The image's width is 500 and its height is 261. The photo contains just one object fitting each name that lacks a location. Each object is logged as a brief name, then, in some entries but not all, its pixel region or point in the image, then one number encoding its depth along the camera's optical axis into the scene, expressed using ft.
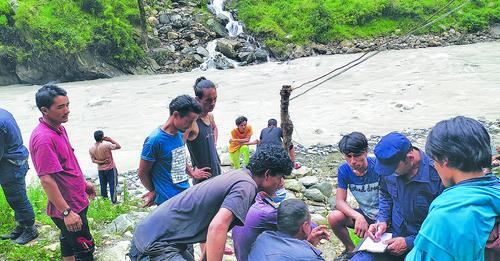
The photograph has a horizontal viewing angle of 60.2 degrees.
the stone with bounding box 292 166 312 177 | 23.94
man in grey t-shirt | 8.50
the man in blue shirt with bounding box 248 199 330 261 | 8.87
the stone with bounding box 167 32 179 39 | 77.46
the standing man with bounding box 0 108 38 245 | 14.43
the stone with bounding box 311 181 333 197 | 20.76
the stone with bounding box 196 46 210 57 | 73.56
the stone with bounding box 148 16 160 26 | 79.87
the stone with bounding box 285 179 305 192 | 21.12
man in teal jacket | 5.99
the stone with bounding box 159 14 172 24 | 81.05
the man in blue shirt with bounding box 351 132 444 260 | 10.58
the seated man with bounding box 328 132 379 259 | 12.50
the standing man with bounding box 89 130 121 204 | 23.54
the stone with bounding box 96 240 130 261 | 14.10
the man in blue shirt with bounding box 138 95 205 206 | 11.73
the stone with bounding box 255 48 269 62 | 75.77
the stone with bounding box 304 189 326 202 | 19.86
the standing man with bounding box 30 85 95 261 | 11.17
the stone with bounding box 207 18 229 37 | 80.69
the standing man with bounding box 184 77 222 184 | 14.07
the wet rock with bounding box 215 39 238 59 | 74.43
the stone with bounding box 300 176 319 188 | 21.97
